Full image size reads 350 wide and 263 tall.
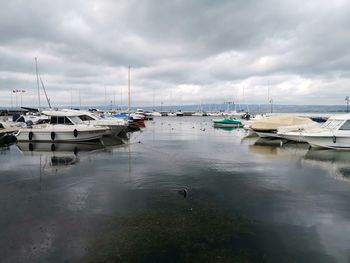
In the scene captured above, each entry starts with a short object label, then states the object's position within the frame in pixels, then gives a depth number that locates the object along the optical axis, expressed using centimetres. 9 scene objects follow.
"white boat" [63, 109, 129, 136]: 2834
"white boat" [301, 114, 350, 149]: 1998
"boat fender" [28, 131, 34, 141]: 2483
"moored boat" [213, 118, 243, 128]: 5428
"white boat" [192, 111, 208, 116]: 15312
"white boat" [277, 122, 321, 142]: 2428
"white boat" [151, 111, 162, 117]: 13638
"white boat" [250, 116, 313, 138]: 2828
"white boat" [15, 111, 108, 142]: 2467
